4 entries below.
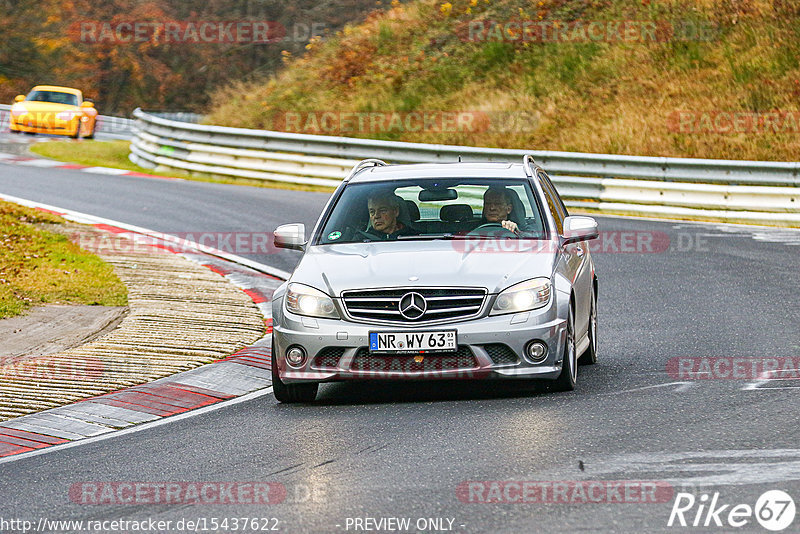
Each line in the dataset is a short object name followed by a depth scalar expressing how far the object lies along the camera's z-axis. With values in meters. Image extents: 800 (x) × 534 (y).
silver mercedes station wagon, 16.72
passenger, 19.08
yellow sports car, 71.19
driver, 19.08
